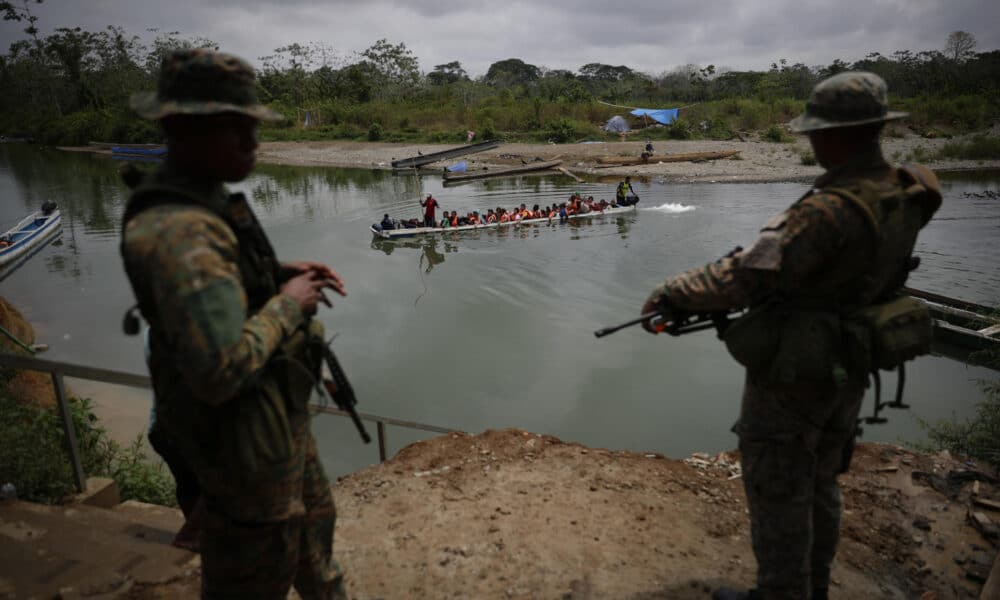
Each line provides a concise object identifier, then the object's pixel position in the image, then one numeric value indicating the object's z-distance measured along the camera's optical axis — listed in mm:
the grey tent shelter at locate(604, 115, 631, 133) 35312
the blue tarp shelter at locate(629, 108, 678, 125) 35312
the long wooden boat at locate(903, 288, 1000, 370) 7238
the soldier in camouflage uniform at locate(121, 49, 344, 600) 1393
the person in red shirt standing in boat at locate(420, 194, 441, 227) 16406
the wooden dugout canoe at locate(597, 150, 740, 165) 29750
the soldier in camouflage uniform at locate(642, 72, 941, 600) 1946
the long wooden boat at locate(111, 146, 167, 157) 37906
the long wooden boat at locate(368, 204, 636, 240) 16094
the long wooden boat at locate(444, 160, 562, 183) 25078
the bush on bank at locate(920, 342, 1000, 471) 4098
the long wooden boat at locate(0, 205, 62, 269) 15096
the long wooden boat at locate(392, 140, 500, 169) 22630
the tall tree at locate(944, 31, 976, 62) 39750
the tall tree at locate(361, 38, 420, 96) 53656
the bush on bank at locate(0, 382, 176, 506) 2998
